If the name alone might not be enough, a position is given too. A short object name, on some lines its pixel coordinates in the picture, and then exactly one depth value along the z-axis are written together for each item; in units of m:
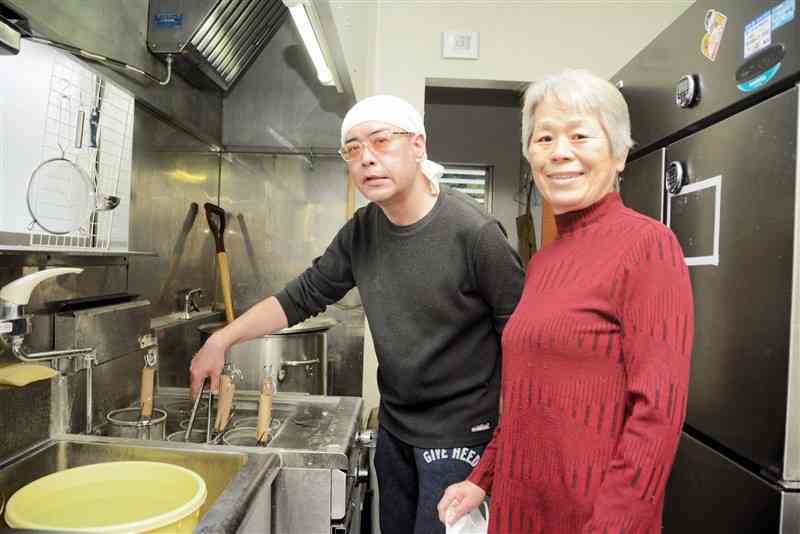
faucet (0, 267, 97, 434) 0.94
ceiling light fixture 1.27
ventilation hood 1.68
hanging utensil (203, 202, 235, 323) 2.24
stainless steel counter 1.14
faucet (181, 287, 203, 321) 2.06
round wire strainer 1.10
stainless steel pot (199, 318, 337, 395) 1.86
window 4.51
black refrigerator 0.93
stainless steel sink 1.03
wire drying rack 1.15
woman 0.67
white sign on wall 2.45
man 1.14
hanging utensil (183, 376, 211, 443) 1.26
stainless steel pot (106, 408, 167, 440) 1.30
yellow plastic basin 0.85
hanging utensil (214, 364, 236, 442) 1.27
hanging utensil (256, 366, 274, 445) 1.25
